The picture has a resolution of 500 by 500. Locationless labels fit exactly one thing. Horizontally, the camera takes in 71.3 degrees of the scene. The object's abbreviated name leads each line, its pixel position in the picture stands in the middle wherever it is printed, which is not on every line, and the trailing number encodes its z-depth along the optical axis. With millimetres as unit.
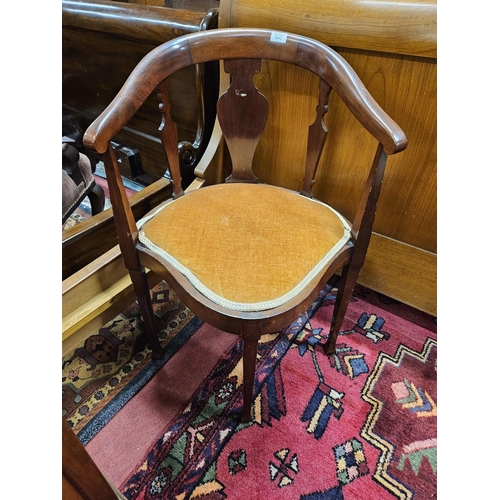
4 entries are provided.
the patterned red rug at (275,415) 844
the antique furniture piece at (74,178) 1059
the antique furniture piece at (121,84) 1063
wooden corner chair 685
